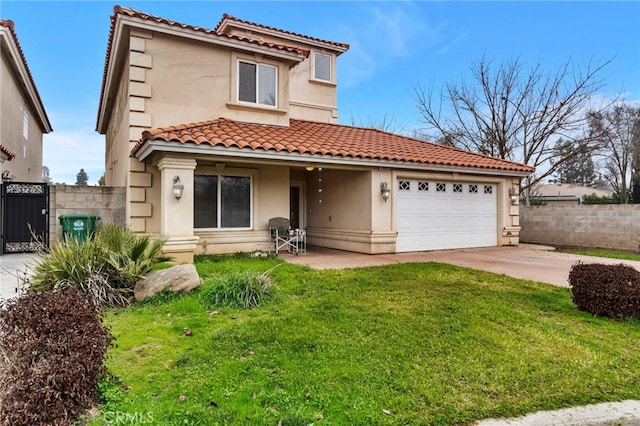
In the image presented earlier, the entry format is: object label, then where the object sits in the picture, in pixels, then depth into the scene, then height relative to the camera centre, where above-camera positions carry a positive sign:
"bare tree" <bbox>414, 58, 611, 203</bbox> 20.69 +6.43
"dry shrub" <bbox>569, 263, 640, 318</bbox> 5.43 -1.12
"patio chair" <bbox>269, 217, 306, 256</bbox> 11.70 -0.61
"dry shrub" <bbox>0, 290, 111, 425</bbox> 2.75 -1.16
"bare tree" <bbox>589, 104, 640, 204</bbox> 25.47 +5.65
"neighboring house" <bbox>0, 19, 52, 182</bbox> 12.34 +4.51
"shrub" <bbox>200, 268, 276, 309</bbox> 5.91 -1.27
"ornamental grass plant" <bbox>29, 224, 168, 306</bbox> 5.92 -0.87
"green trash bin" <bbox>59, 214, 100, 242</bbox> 10.30 -0.25
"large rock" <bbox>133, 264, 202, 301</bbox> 6.19 -1.14
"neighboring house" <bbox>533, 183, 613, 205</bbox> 39.09 +2.74
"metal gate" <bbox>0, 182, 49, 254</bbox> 11.09 +0.12
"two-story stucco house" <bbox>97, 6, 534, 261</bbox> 9.88 +1.54
